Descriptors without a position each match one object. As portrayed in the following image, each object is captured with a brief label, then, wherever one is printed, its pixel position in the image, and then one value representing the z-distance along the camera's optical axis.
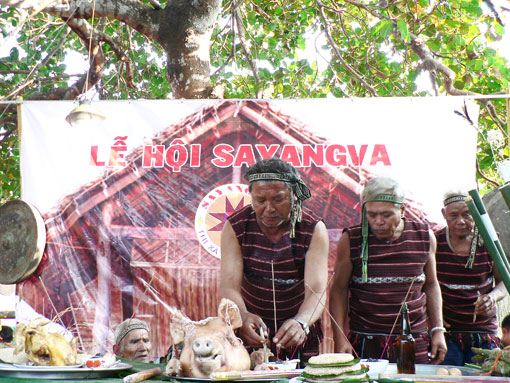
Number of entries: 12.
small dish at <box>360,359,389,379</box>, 1.92
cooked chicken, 2.05
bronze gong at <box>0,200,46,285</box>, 4.02
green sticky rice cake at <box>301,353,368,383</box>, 1.70
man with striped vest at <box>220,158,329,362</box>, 3.05
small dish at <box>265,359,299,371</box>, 2.00
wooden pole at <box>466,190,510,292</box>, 1.58
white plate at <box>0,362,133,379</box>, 1.91
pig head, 1.93
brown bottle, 1.97
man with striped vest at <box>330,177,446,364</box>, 3.04
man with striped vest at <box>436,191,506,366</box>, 3.31
